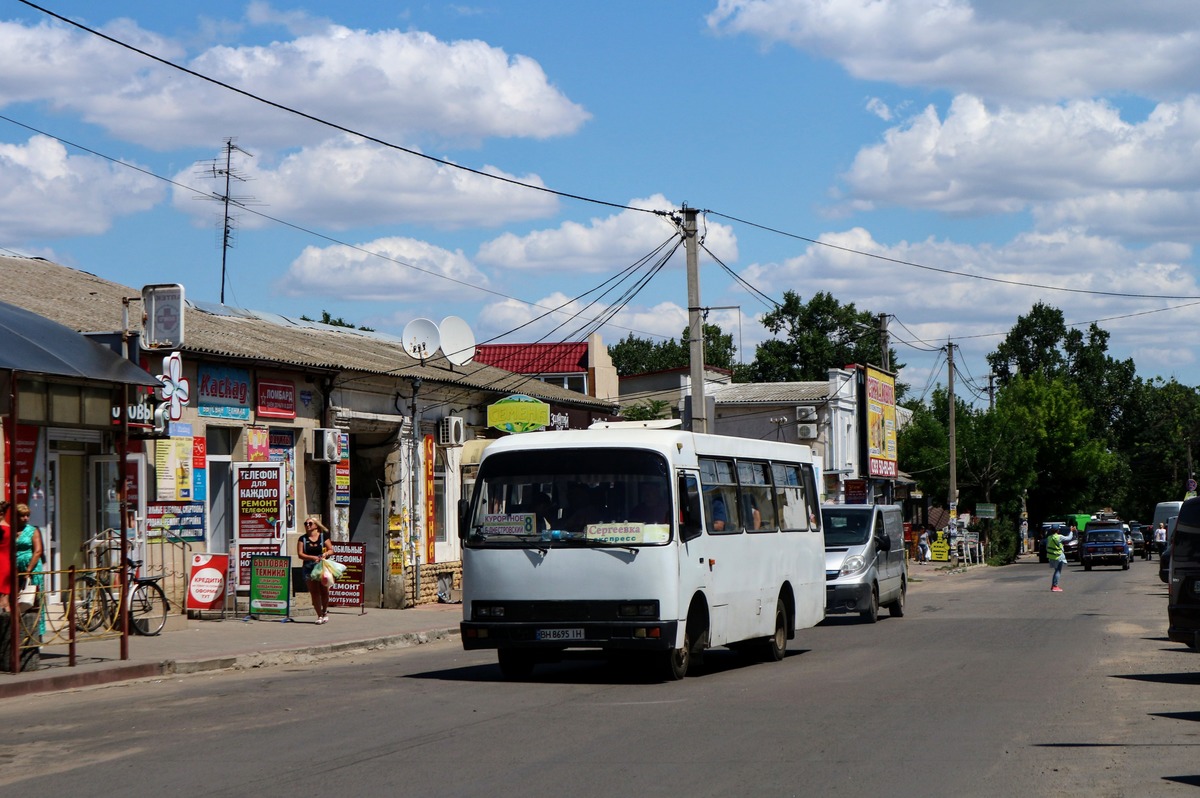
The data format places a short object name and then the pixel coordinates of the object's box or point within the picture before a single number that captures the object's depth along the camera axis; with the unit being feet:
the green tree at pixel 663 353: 347.97
